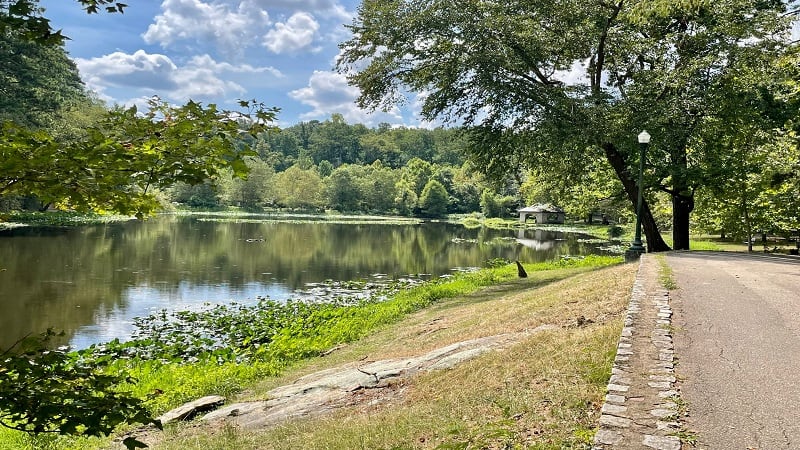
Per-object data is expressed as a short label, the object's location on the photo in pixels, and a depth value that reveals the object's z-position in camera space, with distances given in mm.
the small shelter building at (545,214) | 97712
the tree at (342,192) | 117812
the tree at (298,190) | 117375
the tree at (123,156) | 3312
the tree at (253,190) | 107250
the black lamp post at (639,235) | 17078
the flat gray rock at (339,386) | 7766
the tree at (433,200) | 113500
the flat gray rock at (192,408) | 8399
